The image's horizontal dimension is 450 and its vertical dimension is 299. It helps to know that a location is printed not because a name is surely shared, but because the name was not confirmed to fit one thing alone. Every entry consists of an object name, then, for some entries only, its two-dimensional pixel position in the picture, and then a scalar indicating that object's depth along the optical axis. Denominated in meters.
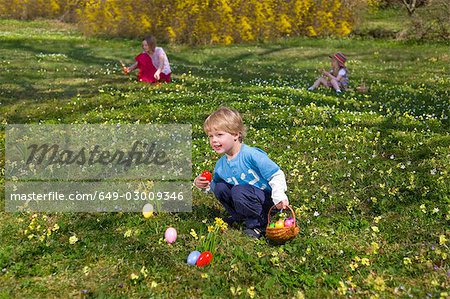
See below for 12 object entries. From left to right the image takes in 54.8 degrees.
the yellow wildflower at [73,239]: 5.75
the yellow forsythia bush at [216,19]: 30.48
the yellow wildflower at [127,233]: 5.95
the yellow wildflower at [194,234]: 5.86
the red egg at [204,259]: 5.41
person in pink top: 16.20
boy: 5.91
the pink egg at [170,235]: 5.94
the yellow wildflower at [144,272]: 5.13
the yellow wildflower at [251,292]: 4.78
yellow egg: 6.59
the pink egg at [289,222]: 5.74
